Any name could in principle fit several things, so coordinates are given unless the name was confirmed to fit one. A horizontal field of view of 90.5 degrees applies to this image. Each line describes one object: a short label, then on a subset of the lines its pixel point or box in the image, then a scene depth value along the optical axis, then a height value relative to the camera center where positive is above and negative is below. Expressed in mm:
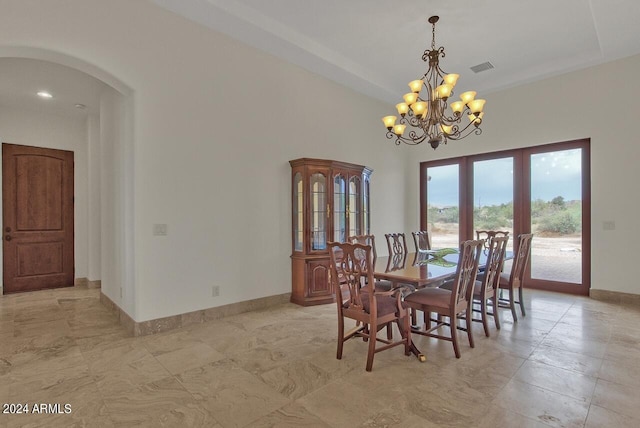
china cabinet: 4422 -117
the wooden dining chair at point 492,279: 3168 -731
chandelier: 3312 +1133
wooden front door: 5102 -85
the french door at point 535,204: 4988 +131
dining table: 2576 -533
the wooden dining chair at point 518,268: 3672 -701
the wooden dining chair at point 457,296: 2723 -779
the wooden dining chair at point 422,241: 4858 -455
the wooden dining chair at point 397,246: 4347 -490
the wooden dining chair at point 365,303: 2549 -789
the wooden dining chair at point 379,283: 3173 -802
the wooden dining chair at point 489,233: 4727 -331
